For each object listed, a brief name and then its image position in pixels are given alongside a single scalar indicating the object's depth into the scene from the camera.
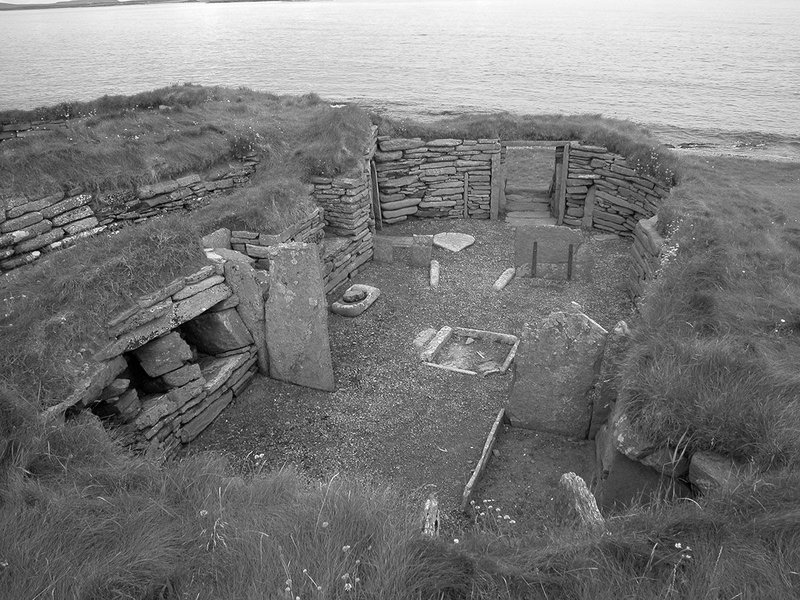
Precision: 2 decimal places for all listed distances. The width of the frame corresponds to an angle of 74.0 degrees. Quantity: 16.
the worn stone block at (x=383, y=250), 12.58
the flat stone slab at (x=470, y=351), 8.63
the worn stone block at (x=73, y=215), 9.49
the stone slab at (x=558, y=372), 6.56
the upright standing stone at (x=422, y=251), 12.19
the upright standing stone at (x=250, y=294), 7.74
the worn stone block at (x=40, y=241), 8.99
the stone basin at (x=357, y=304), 10.23
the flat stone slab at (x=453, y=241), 13.15
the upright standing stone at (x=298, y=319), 7.56
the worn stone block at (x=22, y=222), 8.84
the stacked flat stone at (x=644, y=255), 9.56
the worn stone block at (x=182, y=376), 6.94
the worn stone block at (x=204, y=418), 7.05
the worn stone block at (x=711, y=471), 4.21
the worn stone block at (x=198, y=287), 7.11
